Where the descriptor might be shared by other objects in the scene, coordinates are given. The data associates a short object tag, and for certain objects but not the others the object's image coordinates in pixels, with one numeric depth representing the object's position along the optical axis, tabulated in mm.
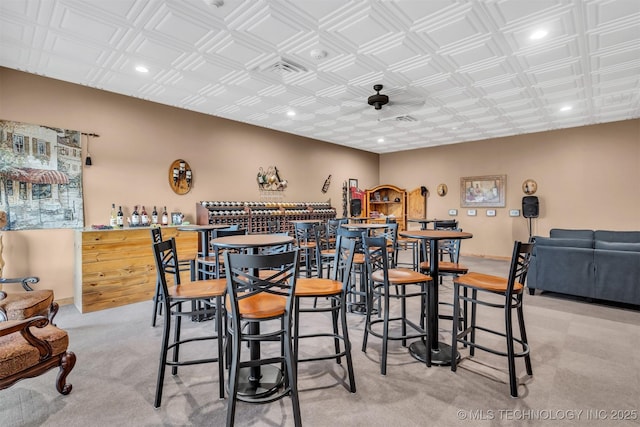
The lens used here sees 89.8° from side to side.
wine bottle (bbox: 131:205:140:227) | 4848
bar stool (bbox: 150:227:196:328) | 3464
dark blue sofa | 3908
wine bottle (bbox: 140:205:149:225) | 4945
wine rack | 5660
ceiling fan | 4520
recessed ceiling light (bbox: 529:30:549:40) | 3106
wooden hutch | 9438
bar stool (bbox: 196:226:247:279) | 3068
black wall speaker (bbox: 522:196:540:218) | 7293
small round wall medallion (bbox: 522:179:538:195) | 7516
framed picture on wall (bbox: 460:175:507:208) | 8008
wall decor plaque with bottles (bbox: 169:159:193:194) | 5489
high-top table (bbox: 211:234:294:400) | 2197
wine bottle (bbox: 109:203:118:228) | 4688
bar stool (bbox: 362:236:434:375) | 2535
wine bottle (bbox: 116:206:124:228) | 4703
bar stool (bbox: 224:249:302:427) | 1772
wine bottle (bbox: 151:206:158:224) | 5122
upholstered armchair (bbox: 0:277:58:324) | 2578
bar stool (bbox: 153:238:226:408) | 2119
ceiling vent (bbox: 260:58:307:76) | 3751
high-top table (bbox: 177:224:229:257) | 3852
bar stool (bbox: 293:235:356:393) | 2205
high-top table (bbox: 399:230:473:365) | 2641
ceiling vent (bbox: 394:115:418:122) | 6051
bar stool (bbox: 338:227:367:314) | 3524
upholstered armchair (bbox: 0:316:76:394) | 1884
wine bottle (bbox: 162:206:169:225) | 5223
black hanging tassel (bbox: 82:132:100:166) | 4543
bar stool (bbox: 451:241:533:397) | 2211
